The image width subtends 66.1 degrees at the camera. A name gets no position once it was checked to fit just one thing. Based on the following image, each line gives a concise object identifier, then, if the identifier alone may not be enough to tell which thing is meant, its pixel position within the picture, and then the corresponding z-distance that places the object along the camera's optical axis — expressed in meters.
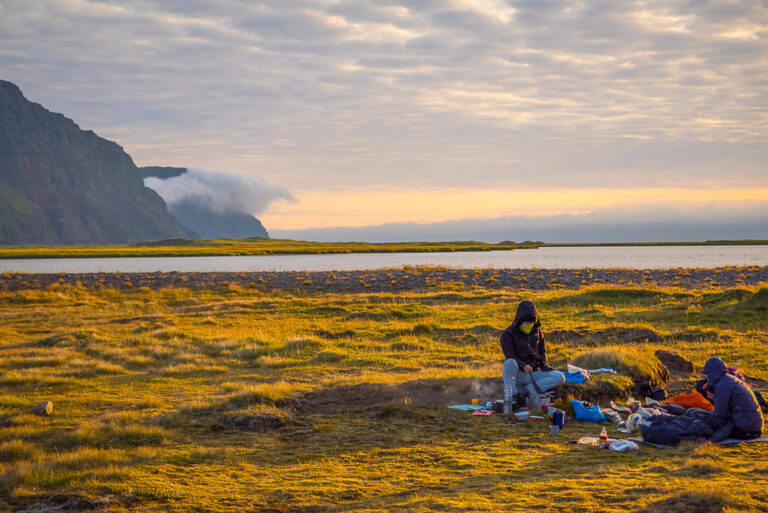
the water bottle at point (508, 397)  12.81
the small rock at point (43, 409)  13.36
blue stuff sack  12.25
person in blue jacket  10.16
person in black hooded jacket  12.69
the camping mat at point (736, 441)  10.14
